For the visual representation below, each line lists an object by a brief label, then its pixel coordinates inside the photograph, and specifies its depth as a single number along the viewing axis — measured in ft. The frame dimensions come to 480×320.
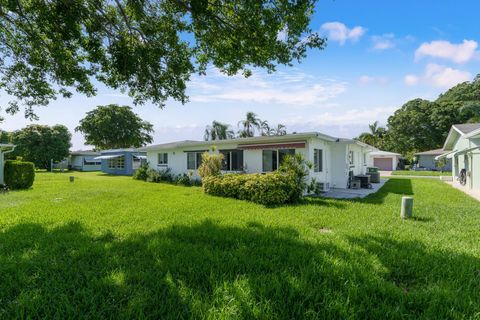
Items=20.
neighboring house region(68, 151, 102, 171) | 140.87
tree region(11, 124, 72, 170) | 127.65
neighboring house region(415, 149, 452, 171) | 121.19
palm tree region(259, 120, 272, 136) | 126.93
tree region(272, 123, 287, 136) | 132.36
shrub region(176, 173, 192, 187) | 63.26
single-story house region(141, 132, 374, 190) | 45.91
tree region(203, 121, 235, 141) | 119.65
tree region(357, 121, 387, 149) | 168.37
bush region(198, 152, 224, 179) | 51.29
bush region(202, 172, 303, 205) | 35.35
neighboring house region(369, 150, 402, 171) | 128.56
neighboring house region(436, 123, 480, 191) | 49.60
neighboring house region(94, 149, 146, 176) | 106.01
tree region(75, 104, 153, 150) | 142.82
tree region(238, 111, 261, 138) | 124.98
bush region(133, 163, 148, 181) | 78.15
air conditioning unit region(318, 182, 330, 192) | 49.01
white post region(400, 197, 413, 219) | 27.02
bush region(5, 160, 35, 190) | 52.60
